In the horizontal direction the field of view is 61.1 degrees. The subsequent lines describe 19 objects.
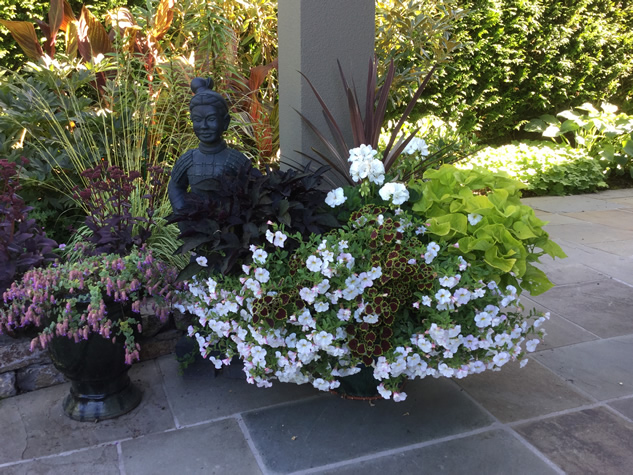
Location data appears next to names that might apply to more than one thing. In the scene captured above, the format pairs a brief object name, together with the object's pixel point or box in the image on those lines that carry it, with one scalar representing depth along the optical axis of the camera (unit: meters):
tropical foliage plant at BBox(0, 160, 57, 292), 2.36
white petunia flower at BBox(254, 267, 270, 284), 2.01
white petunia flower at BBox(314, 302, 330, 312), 1.99
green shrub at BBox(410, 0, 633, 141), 6.75
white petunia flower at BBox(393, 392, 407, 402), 2.05
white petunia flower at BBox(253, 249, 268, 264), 2.03
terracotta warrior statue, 2.42
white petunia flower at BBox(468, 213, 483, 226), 2.21
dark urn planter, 2.21
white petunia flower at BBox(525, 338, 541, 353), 2.16
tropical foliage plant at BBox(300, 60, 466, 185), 2.93
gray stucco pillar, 2.91
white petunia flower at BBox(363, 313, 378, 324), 1.97
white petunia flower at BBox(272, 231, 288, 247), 2.06
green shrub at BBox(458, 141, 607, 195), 6.41
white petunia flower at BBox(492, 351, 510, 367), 2.07
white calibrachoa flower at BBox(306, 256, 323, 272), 1.98
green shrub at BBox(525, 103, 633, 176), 6.97
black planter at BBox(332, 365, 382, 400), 2.35
